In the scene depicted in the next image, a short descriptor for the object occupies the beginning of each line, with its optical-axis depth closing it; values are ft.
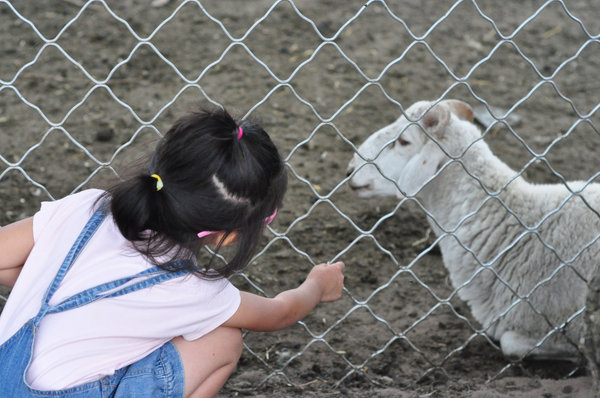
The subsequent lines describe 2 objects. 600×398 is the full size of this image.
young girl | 11.34
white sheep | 19.42
